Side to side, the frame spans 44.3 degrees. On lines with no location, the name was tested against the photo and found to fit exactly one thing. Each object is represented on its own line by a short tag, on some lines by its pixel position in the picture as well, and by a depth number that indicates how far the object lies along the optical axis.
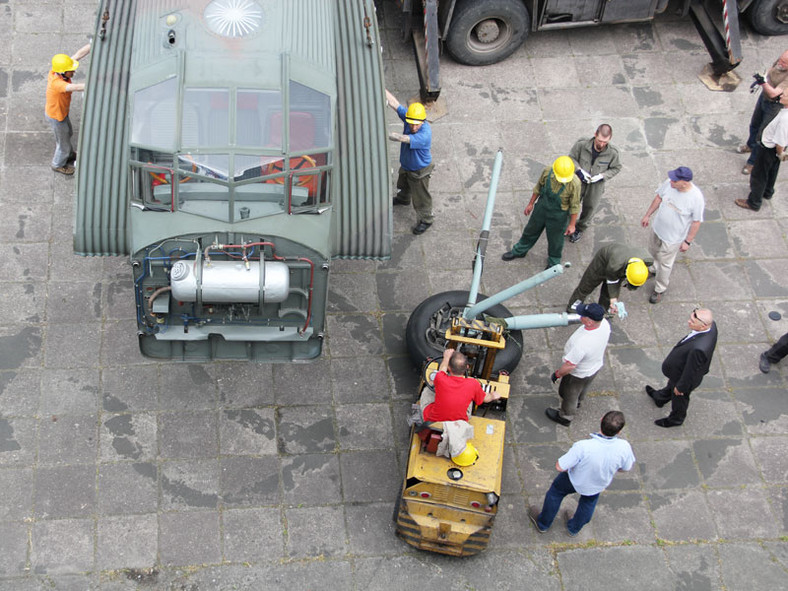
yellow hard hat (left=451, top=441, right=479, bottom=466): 8.09
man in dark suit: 8.87
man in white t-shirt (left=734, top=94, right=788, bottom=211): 10.73
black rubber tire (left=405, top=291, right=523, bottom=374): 9.50
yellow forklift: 8.06
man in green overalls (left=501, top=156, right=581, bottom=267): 9.89
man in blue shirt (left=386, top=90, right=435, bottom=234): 10.12
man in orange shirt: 10.66
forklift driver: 8.08
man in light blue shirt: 7.88
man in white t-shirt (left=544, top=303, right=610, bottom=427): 8.59
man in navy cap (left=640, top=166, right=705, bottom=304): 9.92
